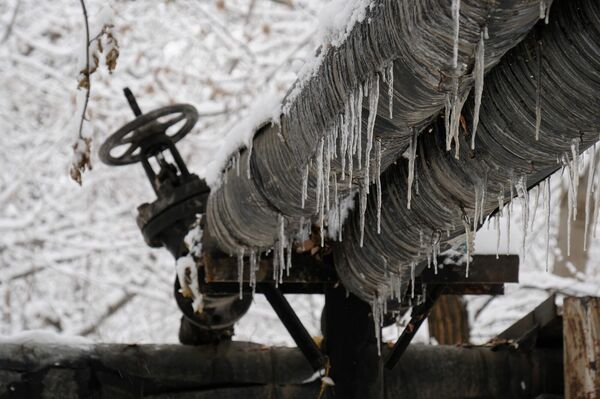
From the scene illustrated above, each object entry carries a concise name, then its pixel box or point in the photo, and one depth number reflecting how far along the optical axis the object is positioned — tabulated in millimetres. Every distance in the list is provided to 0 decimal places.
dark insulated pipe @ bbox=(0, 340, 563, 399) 9336
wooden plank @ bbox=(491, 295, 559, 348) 10492
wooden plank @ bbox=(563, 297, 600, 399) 9398
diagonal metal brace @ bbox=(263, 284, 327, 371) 8812
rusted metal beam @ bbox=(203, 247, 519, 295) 8250
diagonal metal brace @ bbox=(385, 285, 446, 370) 8930
